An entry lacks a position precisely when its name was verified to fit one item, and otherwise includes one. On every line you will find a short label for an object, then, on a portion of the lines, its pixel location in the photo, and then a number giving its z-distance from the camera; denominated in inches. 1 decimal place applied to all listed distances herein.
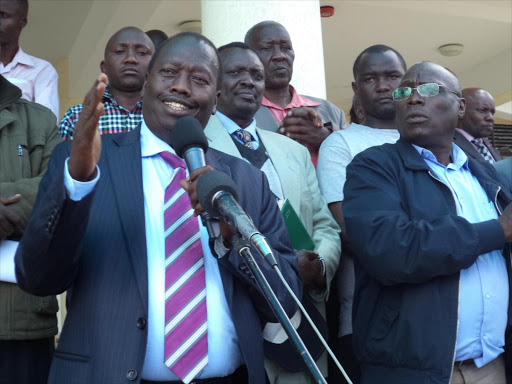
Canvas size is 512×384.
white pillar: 218.7
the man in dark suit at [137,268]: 94.3
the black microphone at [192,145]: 88.0
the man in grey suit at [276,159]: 141.9
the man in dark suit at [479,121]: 227.6
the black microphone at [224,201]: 78.7
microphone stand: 71.9
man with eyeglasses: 121.7
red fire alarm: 337.1
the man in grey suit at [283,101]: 176.6
